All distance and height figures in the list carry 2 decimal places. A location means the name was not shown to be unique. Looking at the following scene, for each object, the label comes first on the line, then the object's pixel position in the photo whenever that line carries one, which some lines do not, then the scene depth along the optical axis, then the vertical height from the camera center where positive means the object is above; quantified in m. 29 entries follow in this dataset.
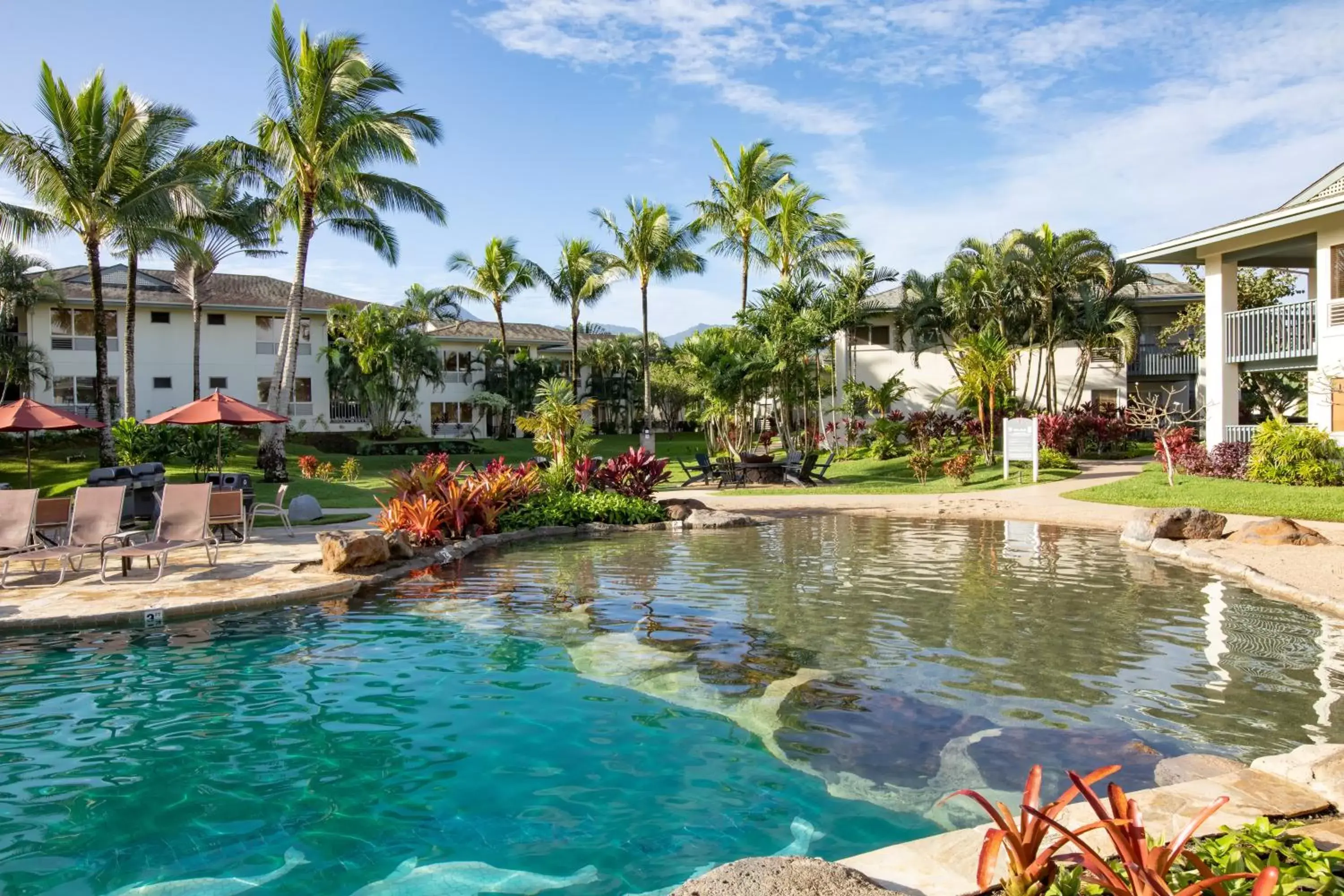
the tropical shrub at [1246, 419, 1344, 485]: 18.00 -0.34
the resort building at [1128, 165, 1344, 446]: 19.33 +3.03
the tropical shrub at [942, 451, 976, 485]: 23.34 -0.68
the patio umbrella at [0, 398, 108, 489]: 15.96 +0.46
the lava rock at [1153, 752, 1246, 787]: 4.86 -1.81
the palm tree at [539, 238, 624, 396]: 43.97 +8.19
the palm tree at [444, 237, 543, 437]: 44.28 +8.42
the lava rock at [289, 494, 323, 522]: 17.00 -1.28
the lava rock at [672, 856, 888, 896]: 3.06 -1.53
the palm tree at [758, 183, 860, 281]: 33.41 +7.84
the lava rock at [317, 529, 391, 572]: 10.88 -1.32
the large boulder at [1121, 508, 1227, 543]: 13.10 -1.25
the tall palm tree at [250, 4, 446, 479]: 24.70 +8.79
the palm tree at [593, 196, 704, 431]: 38.00 +8.61
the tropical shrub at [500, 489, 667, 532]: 16.17 -1.28
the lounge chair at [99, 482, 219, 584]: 11.52 -0.95
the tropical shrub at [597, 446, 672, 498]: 18.39 -0.67
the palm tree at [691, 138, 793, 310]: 34.78 +9.60
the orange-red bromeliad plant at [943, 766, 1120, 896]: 3.09 -1.44
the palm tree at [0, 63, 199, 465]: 21.83 +6.74
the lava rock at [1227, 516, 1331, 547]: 12.38 -1.30
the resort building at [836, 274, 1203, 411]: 36.56 +3.16
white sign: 22.39 +0.01
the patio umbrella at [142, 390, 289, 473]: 15.45 +0.53
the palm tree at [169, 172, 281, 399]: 27.38 +7.78
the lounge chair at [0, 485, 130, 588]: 11.39 -0.94
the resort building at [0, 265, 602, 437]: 38.28 +4.51
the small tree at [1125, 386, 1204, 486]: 19.67 +0.44
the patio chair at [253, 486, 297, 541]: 15.51 -1.23
